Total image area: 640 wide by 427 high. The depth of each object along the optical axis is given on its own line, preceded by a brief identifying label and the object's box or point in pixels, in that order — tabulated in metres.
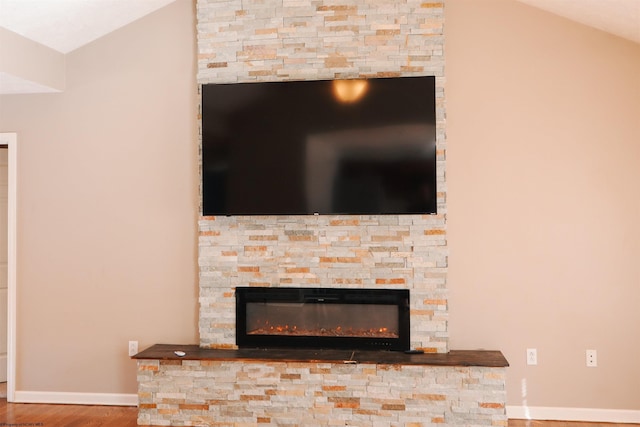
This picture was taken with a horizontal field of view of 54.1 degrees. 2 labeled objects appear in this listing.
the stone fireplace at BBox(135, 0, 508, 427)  3.88
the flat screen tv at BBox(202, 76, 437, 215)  4.06
